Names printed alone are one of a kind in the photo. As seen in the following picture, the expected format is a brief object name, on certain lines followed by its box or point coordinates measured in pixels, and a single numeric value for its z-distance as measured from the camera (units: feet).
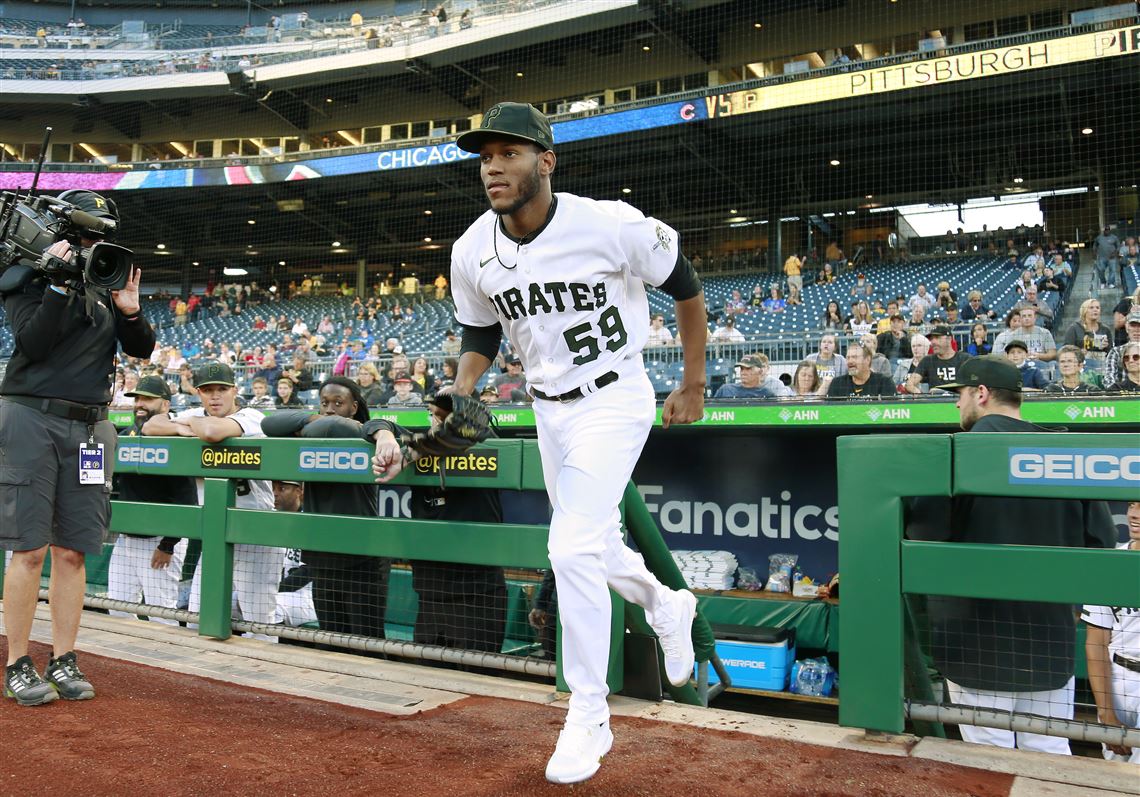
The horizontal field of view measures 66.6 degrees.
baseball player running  7.27
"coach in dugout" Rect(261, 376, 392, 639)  12.13
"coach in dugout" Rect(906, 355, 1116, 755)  8.48
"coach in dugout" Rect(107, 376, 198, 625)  14.80
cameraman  8.96
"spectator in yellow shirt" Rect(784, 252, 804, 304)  45.42
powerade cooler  19.06
